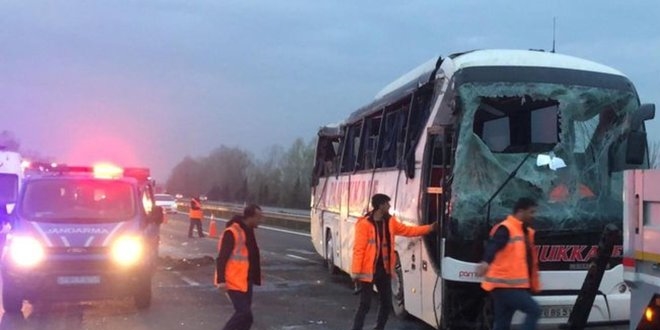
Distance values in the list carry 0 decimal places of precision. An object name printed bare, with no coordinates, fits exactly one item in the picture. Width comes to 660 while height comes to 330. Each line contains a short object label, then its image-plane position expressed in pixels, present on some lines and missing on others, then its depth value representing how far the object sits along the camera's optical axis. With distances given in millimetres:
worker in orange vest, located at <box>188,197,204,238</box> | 27531
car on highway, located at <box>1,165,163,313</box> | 10211
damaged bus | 8320
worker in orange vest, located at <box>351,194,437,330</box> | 8586
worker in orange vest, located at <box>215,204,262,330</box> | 7535
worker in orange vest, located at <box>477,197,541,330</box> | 6930
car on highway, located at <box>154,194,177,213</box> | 46750
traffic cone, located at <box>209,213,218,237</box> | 28858
